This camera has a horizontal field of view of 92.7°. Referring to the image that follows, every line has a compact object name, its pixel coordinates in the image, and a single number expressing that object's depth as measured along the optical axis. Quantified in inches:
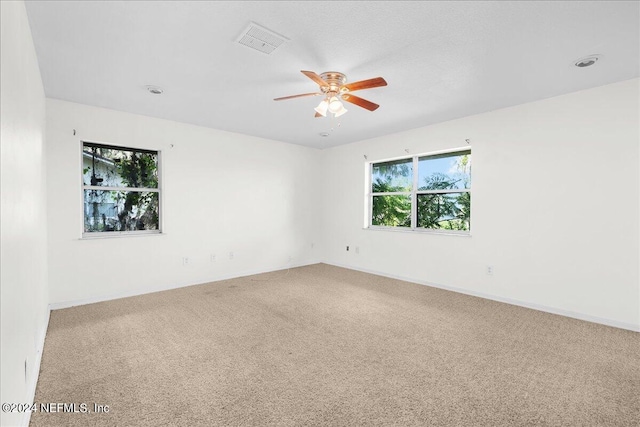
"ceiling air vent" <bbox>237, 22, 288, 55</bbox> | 85.8
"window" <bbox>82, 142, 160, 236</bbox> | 155.7
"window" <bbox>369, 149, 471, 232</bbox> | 177.9
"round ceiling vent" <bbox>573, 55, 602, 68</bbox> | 101.6
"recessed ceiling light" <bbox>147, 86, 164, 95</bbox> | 127.3
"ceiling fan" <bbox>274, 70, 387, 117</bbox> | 104.1
